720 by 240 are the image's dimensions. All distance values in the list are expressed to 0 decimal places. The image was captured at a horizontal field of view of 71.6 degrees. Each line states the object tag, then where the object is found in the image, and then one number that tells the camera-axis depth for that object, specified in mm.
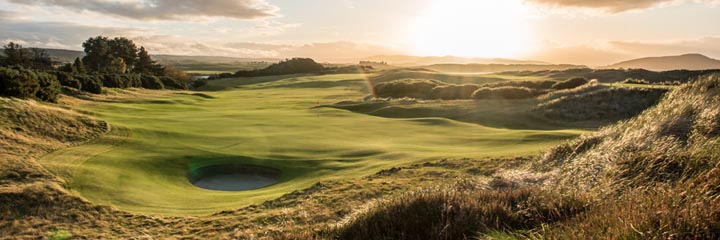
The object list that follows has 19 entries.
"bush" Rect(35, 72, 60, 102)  31672
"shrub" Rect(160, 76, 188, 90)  84075
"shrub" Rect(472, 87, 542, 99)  49969
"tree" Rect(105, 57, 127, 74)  90162
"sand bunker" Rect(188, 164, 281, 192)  18984
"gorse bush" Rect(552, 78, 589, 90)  57875
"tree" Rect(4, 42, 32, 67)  84688
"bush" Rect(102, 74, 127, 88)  60781
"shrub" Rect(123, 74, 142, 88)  66762
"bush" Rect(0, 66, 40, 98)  25812
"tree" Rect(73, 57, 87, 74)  77562
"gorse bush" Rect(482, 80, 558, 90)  60862
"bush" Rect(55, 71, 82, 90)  45188
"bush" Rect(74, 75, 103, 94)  47531
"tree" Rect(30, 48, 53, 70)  91125
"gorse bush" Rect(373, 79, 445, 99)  65312
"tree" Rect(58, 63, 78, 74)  72812
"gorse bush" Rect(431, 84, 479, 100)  57312
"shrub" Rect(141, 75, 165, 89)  74500
